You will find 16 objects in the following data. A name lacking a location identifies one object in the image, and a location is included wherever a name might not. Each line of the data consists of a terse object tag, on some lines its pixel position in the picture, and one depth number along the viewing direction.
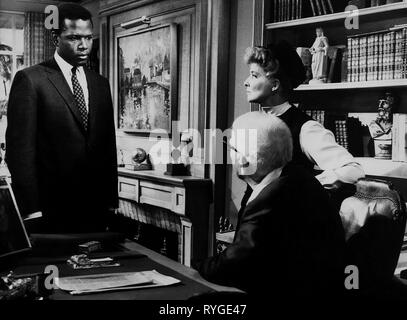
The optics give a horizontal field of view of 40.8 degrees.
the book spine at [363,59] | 2.61
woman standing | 2.34
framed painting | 3.97
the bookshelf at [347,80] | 2.52
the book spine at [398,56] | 2.44
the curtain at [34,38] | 3.98
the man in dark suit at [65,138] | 2.18
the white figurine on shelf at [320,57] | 2.80
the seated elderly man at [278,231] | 1.47
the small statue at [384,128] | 2.56
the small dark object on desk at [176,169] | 3.74
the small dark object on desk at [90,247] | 1.83
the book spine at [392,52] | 2.48
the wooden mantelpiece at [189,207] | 3.53
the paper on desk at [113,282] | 1.42
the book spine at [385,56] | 2.50
